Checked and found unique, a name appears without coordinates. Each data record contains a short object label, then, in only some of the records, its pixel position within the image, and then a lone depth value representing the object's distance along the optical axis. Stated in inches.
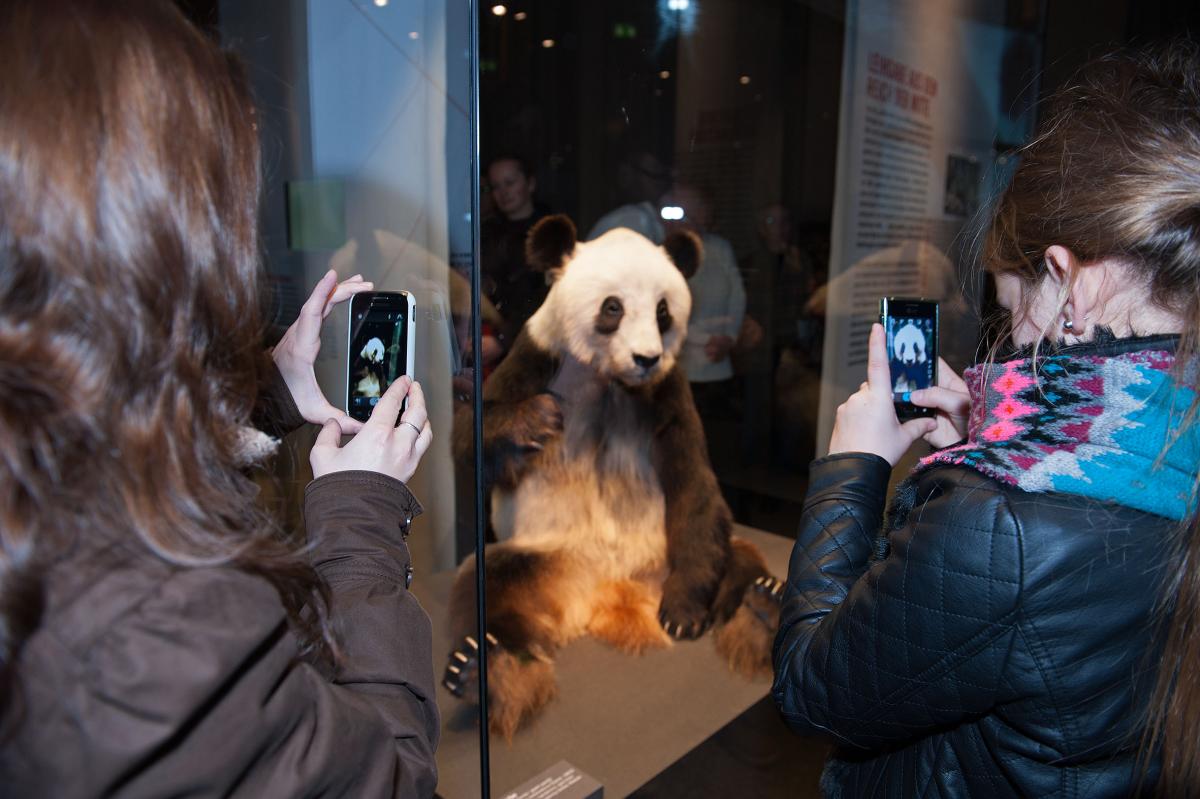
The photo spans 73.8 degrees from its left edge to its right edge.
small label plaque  64.4
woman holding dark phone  28.0
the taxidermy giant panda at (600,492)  66.1
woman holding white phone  18.8
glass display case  58.2
